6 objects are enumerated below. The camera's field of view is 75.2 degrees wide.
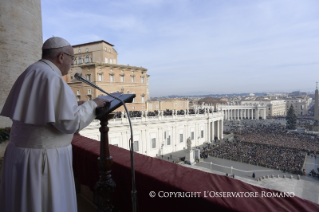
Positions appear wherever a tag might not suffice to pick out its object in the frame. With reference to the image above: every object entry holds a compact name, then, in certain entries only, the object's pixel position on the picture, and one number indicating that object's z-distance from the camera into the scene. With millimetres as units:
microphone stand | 1857
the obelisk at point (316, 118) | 49106
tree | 53894
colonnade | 87062
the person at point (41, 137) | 1568
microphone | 1857
